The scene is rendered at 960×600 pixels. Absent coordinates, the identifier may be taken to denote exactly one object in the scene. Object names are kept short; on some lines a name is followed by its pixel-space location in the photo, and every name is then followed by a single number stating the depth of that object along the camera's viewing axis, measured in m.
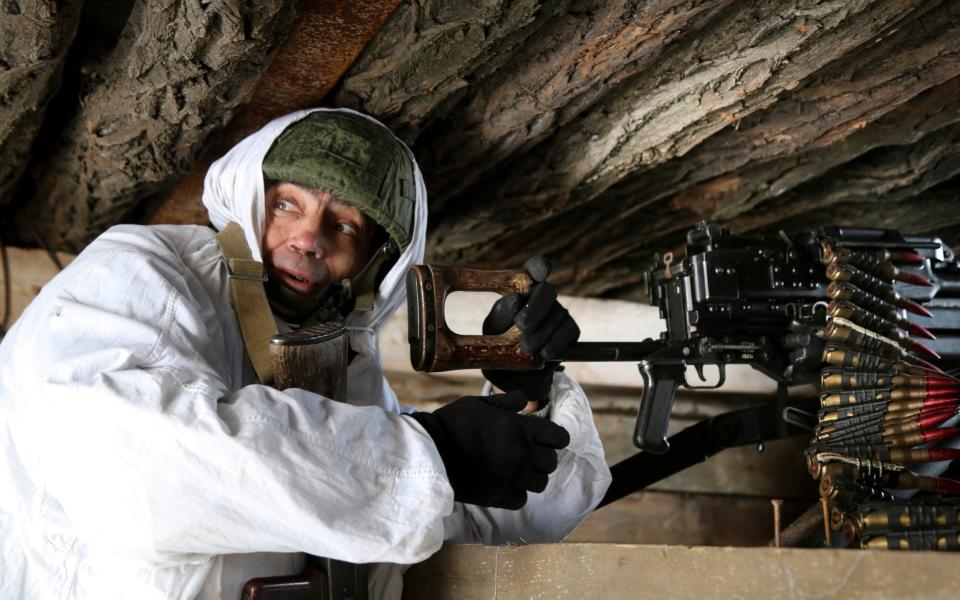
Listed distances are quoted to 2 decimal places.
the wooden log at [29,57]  1.52
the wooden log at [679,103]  1.66
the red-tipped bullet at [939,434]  1.59
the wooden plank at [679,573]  0.99
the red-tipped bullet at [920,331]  1.85
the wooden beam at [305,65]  1.62
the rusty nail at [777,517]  1.35
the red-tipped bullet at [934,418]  1.60
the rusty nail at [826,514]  1.40
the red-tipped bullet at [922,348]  1.83
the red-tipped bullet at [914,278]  1.88
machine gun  1.77
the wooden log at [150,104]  1.55
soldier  1.28
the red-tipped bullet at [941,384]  1.64
